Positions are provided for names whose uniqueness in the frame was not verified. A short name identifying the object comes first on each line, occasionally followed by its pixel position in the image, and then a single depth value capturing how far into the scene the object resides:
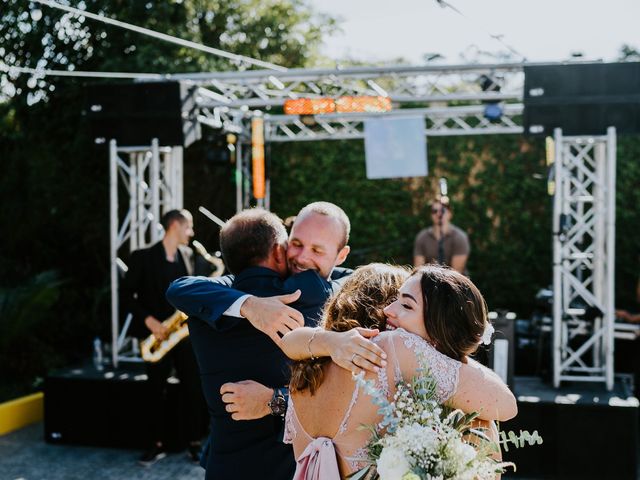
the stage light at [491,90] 7.30
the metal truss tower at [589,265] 5.69
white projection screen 7.73
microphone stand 7.19
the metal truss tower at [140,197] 6.48
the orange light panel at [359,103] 7.34
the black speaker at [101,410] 6.17
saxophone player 5.84
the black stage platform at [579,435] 5.36
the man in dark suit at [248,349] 2.26
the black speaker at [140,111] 6.41
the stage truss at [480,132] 5.76
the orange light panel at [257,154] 8.77
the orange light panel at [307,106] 7.38
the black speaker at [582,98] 5.55
